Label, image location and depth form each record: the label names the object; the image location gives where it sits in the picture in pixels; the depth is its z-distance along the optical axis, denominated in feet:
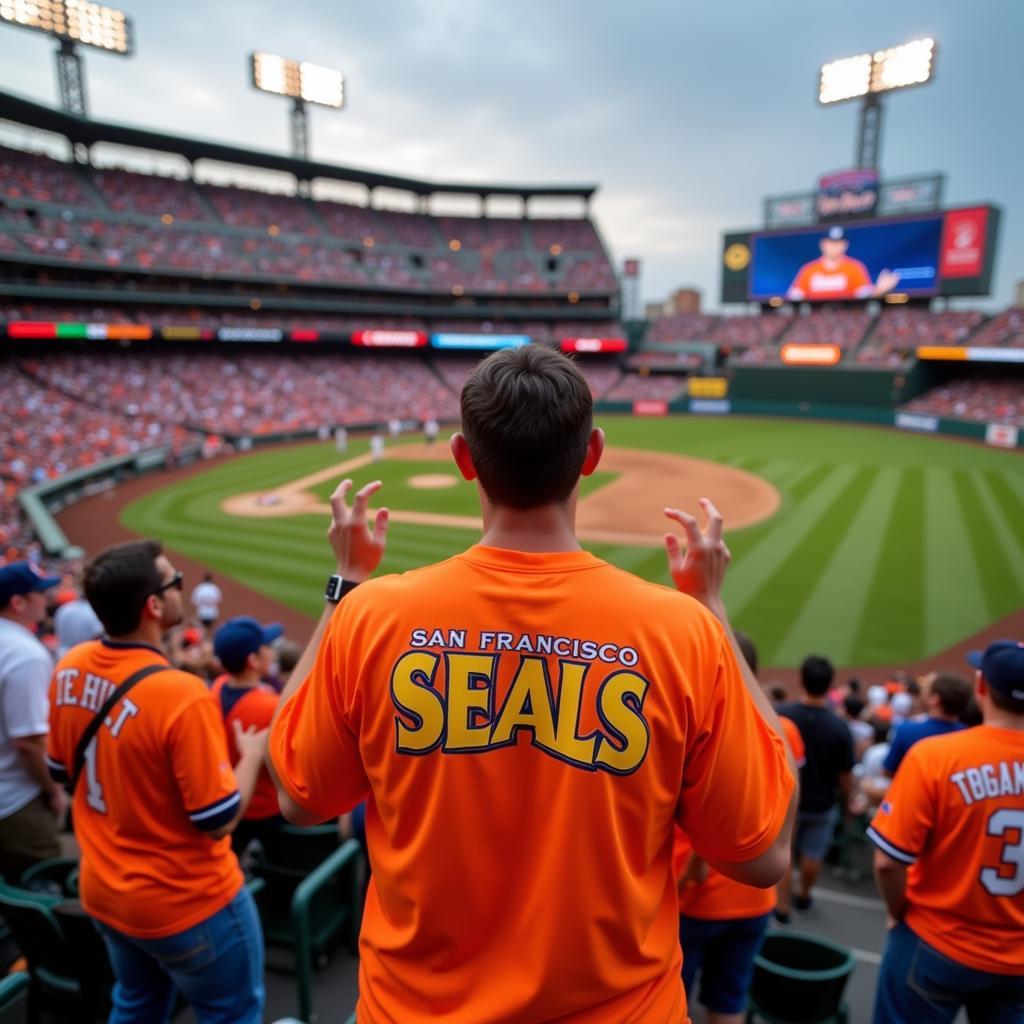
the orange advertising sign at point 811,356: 158.71
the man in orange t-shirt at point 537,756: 4.93
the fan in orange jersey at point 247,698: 14.04
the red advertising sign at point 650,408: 173.17
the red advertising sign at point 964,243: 148.46
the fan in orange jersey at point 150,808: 9.50
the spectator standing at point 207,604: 46.93
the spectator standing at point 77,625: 26.05
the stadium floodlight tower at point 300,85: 173.37
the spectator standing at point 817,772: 18.76
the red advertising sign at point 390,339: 171.73
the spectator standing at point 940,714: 14.70
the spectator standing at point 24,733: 12.96
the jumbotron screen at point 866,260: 150.82
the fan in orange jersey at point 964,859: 9.78
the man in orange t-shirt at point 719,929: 11.09
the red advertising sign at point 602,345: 198.18
